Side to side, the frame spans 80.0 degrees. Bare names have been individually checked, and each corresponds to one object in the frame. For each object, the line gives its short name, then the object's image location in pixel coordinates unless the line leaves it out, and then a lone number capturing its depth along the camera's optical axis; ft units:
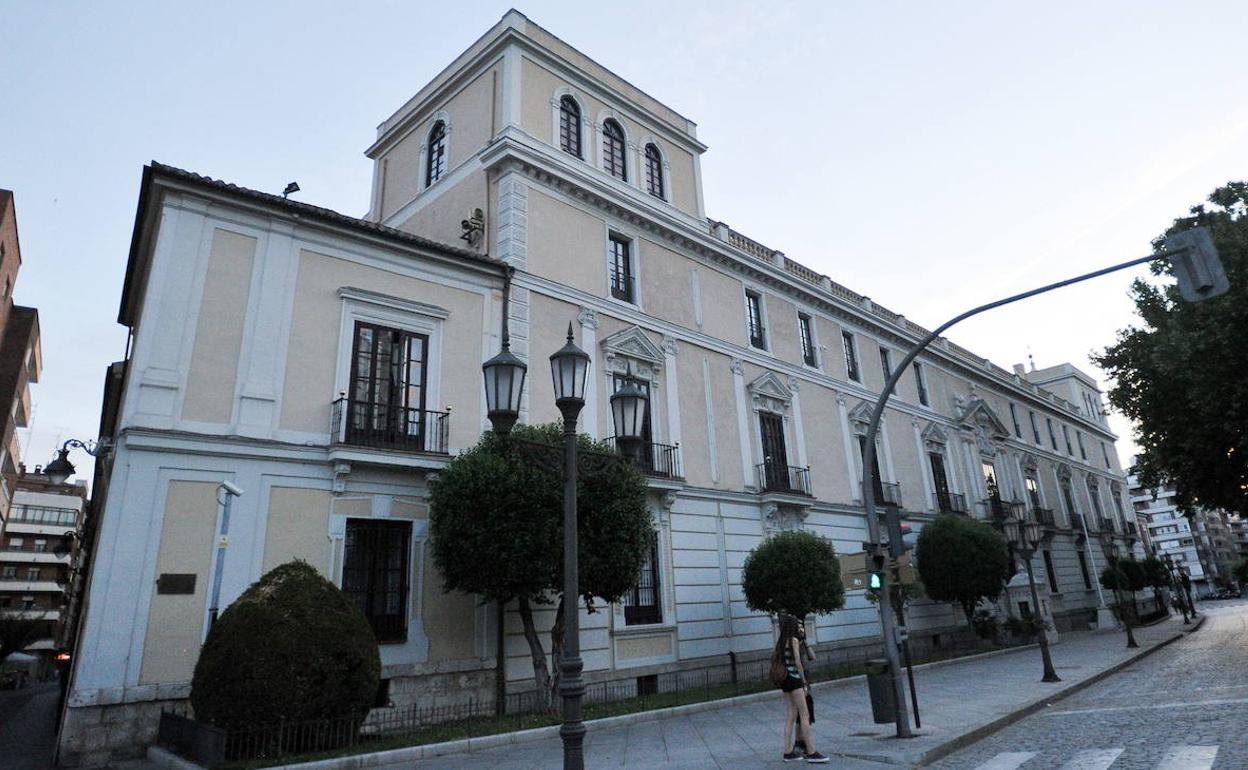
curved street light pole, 30.42
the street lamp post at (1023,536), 62.23
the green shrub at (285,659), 28.91
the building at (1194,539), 344.90
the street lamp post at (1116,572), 76.62
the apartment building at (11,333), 93.66
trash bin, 32.50
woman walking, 27.40
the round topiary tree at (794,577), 54.08
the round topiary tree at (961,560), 77.51
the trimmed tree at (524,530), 39.01
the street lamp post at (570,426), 19.01
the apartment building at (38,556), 195.72
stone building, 37.40
